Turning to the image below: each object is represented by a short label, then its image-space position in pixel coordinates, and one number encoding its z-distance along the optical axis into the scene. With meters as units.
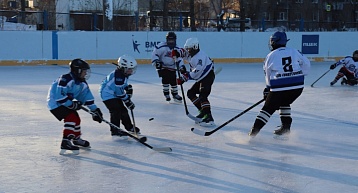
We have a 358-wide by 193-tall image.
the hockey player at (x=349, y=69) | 17.11
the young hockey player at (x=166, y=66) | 13.71
